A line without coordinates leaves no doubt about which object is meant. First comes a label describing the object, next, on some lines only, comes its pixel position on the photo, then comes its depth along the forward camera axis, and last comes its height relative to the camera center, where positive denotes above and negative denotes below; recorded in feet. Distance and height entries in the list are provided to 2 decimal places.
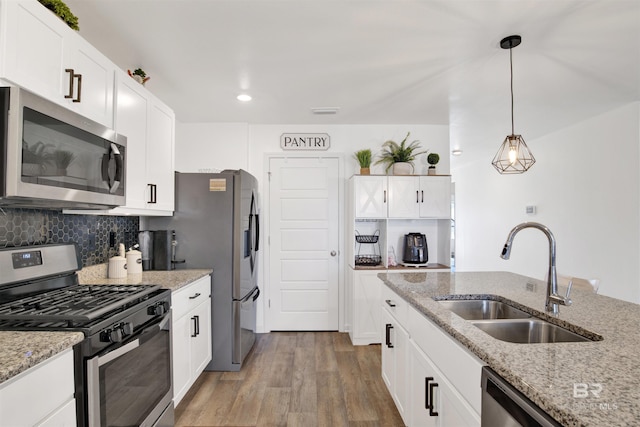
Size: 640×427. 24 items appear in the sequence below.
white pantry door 12.80 -0.88
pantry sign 12.80 +3.11
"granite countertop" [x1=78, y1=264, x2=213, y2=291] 6.84 -1.33
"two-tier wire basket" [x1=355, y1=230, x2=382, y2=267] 12.00 -1.15
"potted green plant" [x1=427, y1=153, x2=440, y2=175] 12.32 +2.29
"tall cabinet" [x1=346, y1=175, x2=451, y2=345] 11.52 -0.01
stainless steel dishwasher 2.60 -1.63
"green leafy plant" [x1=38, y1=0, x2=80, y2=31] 4.81 +3.17
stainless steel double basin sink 4.35 -1.53
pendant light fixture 7.34 +1.65
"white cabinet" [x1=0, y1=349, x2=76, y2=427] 3.02 -1.79
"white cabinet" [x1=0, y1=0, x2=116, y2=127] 4.07 +2.32
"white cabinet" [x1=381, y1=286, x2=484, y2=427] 3.76 -2.19
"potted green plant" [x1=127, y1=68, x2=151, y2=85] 7.38 +3.27
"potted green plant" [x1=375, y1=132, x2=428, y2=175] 12.06 +2.50
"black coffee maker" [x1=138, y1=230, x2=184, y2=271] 8.72 -0.79
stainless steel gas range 4.09 -1.50
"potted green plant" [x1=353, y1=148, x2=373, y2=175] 12.10 +2.29
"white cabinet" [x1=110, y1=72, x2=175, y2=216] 6.65 +1.71
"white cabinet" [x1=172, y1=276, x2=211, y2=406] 6.88 -2.65
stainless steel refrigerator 9.20 -0.52
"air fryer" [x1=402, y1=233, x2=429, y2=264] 11.99 -1.07
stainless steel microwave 3.85 +0.89
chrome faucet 4.46 -0.81
